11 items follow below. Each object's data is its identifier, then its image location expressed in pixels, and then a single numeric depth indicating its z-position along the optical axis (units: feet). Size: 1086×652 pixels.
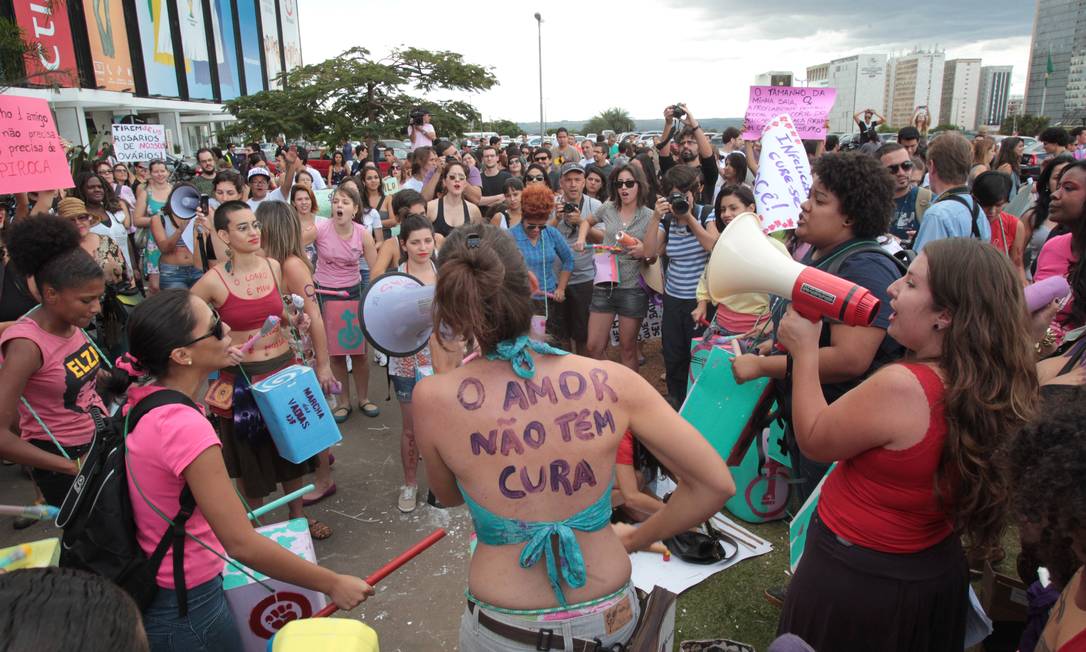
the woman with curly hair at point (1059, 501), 3.76
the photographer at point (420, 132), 31.89
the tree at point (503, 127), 166.92
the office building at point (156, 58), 91.61
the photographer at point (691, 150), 21.03
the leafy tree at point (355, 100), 98.63
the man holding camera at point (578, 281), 18.89
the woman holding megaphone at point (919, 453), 5.39
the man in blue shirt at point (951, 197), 12.85
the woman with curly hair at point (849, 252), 7.86
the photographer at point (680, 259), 15.85
